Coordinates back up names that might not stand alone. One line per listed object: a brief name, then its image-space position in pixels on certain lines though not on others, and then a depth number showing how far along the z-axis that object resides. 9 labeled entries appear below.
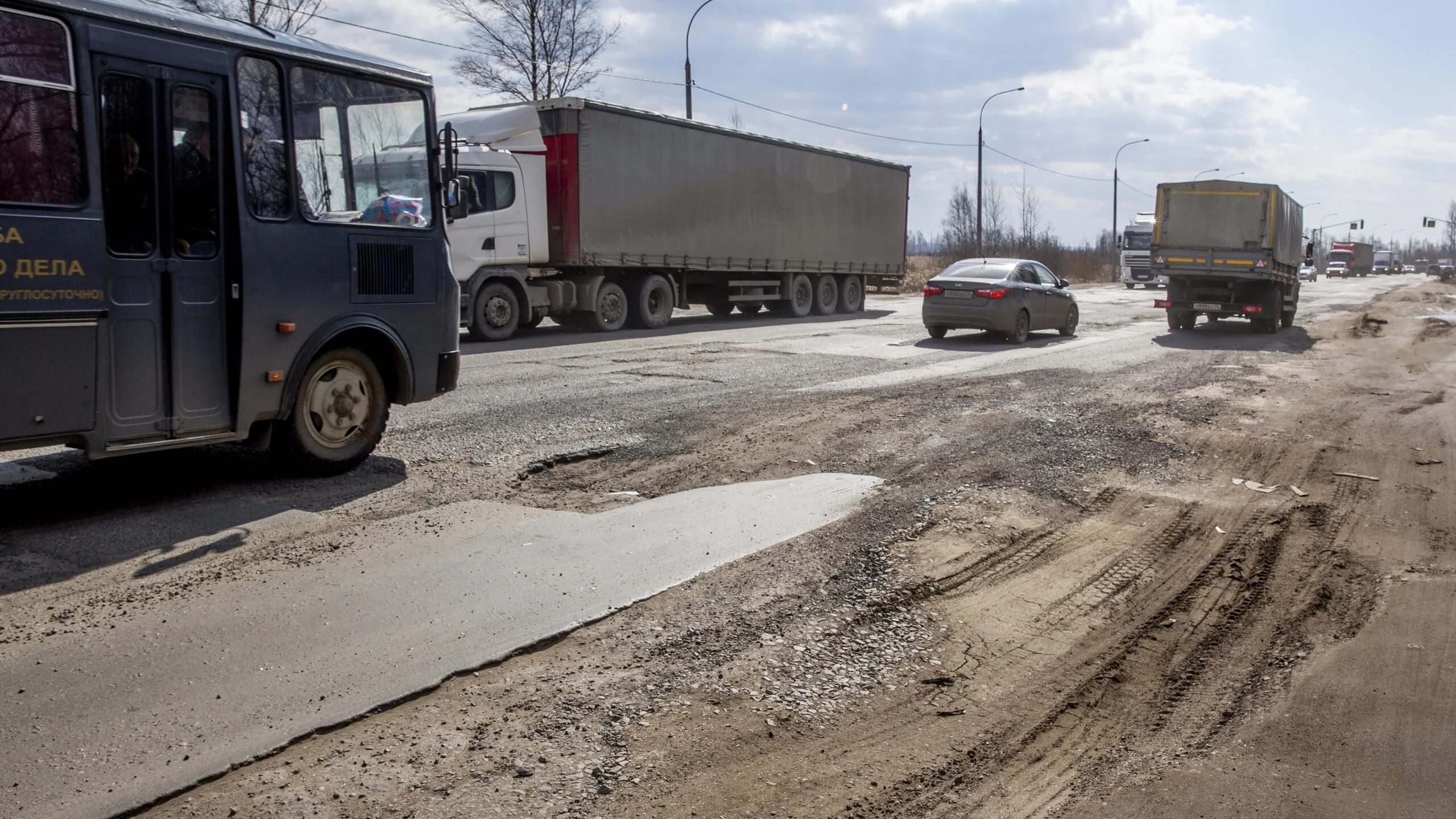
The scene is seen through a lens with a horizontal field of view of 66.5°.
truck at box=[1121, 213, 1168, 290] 48.53
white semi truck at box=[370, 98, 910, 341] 17.75
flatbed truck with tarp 21.69
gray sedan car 17.81
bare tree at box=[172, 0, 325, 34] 23.95
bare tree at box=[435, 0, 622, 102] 33.59
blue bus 5.43
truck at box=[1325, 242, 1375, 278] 89.81
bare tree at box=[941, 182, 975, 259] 72.62
